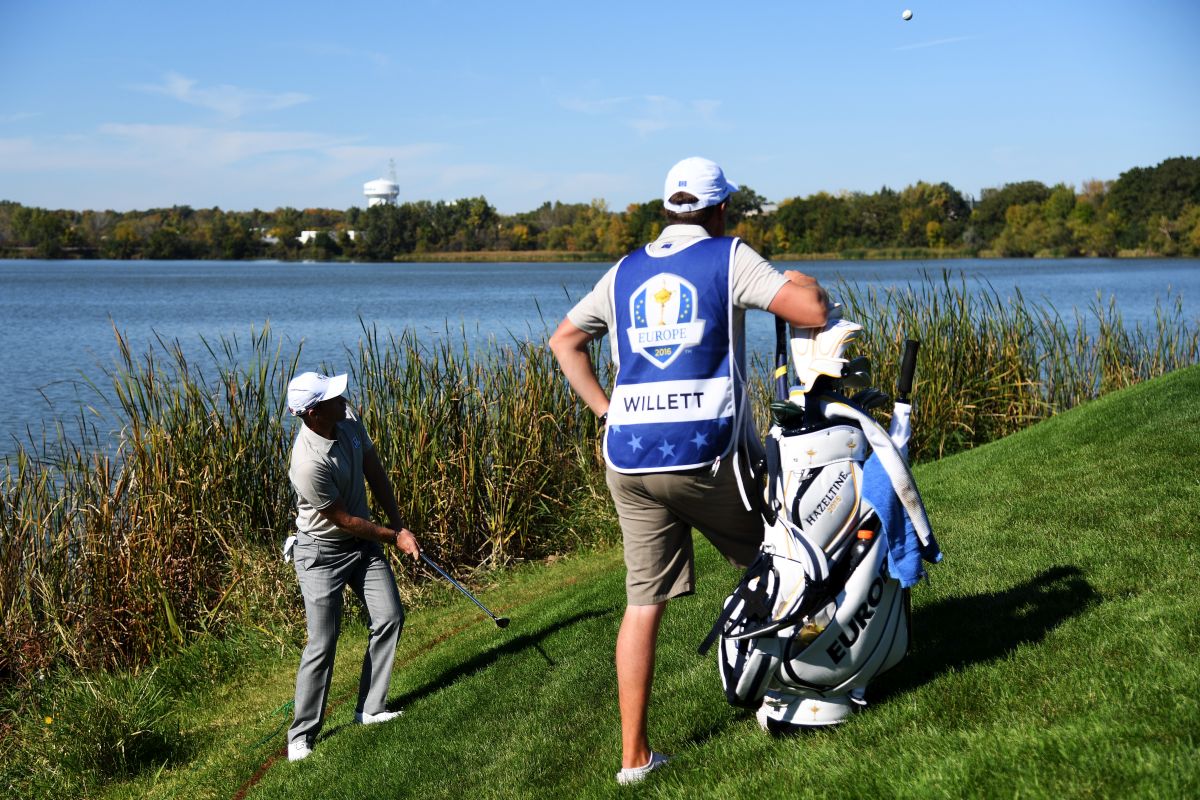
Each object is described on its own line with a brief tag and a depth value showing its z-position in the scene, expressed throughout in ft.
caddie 12.85
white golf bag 12.80
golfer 19.44
